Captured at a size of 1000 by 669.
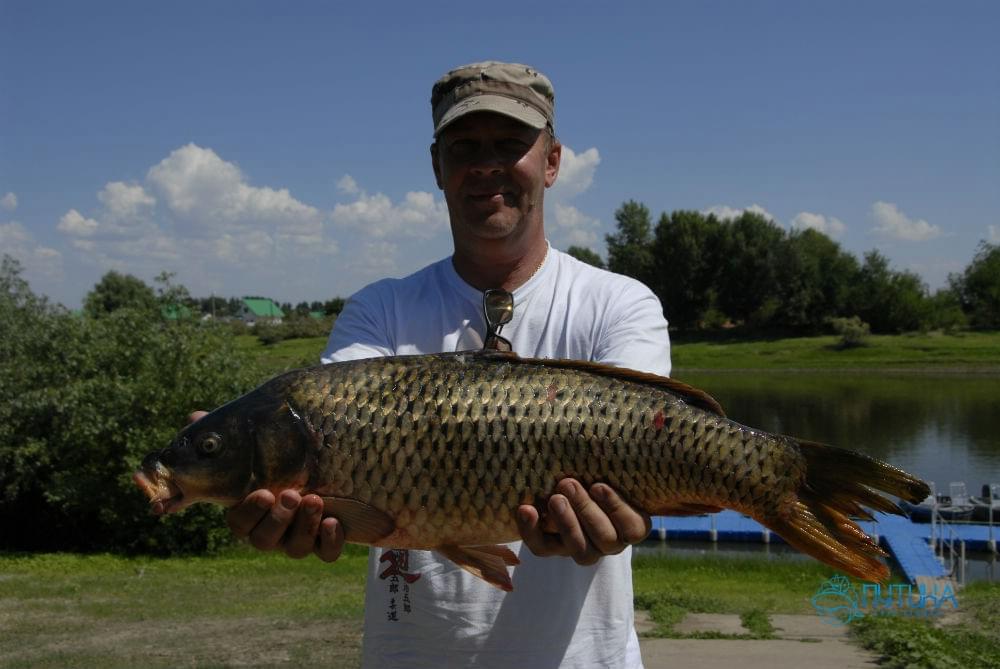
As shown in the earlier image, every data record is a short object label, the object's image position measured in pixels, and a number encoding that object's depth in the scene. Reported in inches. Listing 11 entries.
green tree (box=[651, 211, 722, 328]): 2883.9
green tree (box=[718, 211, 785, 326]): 2824.8
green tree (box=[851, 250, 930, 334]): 2751.0
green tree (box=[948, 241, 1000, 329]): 2923.2
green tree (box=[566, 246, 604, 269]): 3587.6
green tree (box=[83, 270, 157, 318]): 2563.5
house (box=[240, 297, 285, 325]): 4696.9
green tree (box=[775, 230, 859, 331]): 2783.0
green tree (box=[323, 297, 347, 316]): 3059.3
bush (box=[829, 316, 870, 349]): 2527.1
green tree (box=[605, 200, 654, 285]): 3202.5
